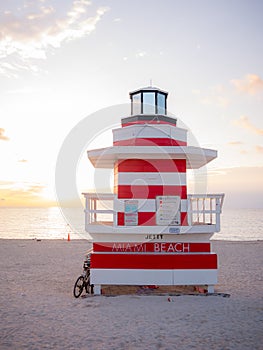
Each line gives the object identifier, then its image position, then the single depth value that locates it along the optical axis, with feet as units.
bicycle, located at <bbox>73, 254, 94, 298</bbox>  38.38
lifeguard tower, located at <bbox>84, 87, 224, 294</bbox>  37.60
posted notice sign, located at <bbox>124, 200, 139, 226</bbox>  38.24
